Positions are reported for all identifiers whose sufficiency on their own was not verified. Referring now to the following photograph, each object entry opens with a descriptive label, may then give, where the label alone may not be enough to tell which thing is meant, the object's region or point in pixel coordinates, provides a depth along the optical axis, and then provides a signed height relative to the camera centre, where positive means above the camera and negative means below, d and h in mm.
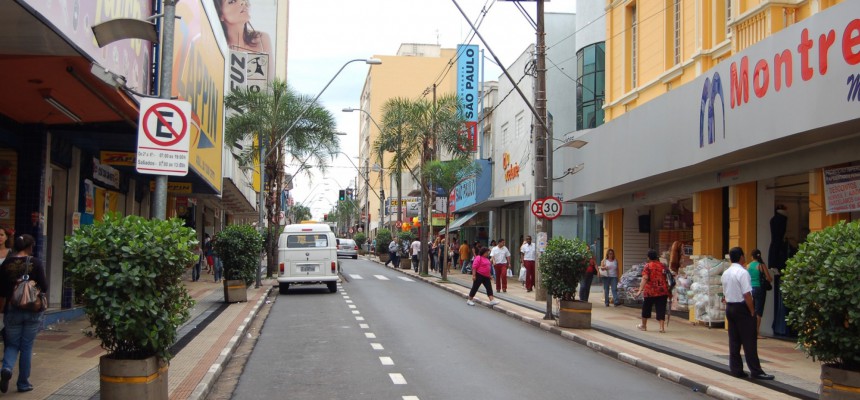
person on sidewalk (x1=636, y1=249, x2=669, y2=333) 15805 -787
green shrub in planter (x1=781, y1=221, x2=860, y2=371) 7918 -492
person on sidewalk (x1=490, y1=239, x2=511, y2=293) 26828 -694
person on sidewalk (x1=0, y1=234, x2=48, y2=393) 8305 -866
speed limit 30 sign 18500 +864
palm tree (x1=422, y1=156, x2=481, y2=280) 34125 +3012
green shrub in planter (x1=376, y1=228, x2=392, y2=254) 56375 +58
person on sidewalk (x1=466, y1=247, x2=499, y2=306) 21877 -861
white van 24891 -504
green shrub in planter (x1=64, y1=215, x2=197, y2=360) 7371 -387
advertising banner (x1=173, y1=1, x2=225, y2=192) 16359 +3773
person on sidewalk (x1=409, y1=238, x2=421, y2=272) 40188 -496
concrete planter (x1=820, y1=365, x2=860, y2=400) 7934 -1386
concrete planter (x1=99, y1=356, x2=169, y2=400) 7422 -1327
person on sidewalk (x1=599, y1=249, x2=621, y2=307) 21234 -785
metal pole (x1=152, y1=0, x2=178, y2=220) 9117 +2068
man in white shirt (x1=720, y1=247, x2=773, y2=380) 10586 -958
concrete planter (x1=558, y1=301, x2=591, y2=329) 16391 -1476
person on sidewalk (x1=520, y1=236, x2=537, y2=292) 27031 -585
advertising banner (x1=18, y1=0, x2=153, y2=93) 8078 +2490
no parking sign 8695 +1120
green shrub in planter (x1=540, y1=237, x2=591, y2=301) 16375 -464
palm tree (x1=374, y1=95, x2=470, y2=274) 35844 +5188
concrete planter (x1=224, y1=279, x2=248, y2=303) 20547 -1355
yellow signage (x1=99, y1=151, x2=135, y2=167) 16703 +1674
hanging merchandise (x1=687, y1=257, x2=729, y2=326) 16750 -973
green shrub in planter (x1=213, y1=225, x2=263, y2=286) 21000 -298
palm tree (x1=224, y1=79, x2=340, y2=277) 30594 +4337
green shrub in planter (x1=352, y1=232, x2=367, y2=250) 78606 +106
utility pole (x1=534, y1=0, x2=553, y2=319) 19266 +2871
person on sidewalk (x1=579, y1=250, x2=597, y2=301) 21000 -1124
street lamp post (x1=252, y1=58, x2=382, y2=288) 27172 +3714
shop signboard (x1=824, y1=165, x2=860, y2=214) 12438 +926
